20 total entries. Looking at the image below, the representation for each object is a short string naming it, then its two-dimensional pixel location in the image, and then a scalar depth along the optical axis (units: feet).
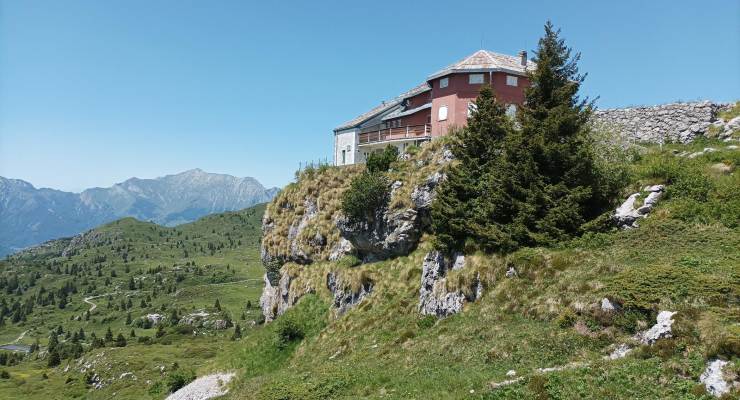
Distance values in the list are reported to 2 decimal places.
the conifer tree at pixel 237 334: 544.87
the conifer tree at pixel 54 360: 509.84
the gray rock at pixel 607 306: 61.84
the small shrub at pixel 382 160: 160.76
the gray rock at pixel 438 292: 96.02
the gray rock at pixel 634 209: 86.07
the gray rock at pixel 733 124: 111.25
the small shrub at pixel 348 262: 163.84
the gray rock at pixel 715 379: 41.45
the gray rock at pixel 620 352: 54.19
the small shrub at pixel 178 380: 177.68
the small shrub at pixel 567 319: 65.00
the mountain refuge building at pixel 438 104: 163.43
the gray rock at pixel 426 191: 134.01
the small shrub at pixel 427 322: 98.85
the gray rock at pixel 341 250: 171.50
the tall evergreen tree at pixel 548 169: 88.02
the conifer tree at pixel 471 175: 107.34
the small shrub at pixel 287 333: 148.77
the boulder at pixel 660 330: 52.75
